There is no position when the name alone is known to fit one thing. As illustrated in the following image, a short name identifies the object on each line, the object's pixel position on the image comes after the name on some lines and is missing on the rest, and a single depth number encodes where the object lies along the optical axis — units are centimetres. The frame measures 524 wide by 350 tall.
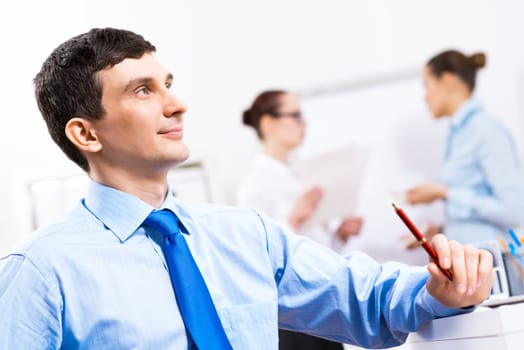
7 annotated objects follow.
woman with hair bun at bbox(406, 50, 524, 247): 447
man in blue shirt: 195
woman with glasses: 475
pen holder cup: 215
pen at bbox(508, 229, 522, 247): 236
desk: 182
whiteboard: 476
